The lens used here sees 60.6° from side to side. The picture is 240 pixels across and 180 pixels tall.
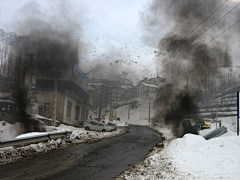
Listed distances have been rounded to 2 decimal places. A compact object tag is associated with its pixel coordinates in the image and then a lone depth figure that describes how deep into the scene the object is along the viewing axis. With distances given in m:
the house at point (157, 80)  85.12
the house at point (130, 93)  101.11
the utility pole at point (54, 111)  21.48
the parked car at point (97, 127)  27.20
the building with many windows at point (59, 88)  31.33
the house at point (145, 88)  95.38
